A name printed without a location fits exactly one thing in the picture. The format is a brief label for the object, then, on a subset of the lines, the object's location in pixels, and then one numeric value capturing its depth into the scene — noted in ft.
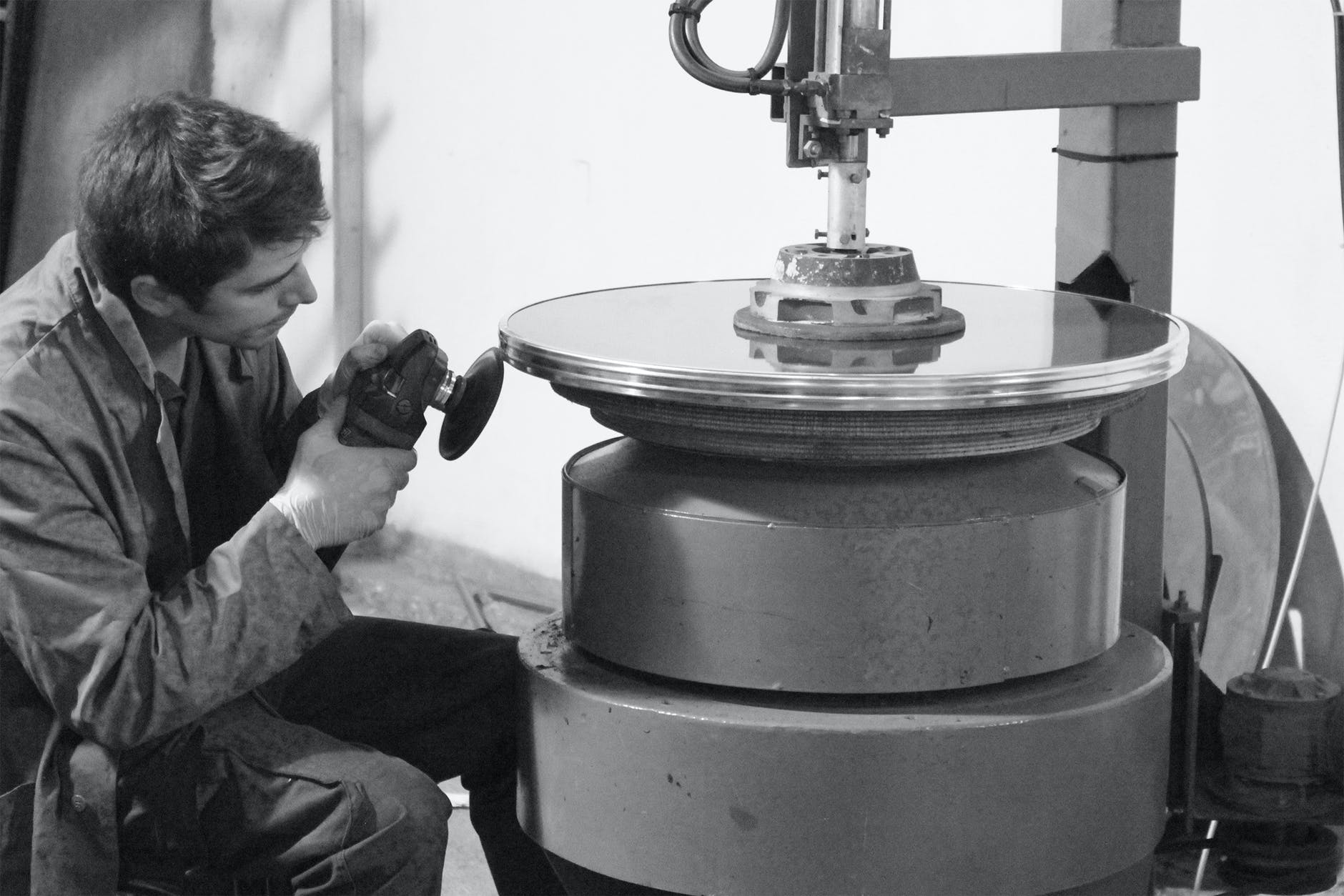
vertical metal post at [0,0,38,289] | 25.05
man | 8.63
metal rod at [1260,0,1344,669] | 12.62
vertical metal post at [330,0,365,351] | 22.85
